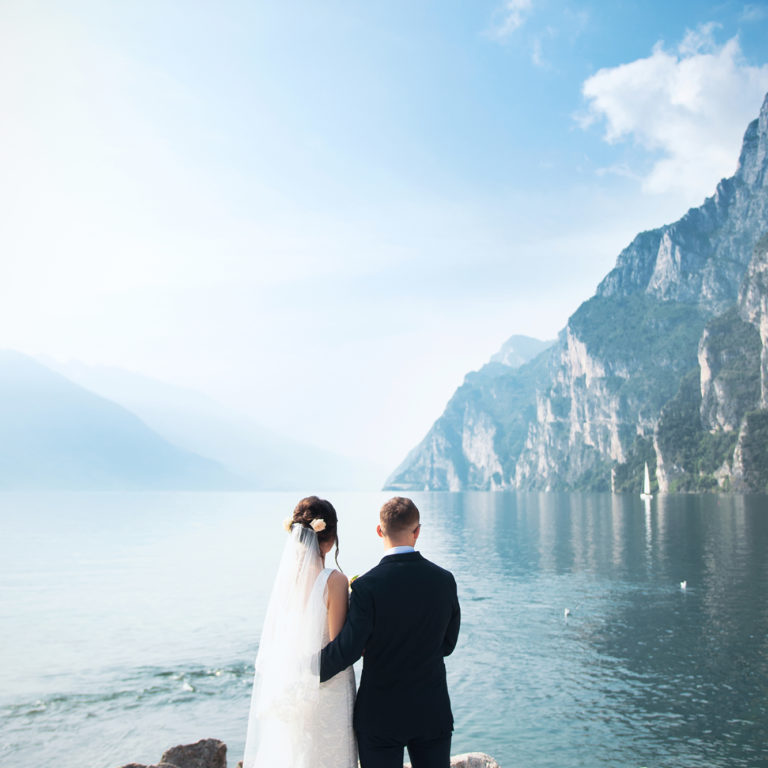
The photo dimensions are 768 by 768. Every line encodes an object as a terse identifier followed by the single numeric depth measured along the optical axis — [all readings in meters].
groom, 4.91
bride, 5.26
